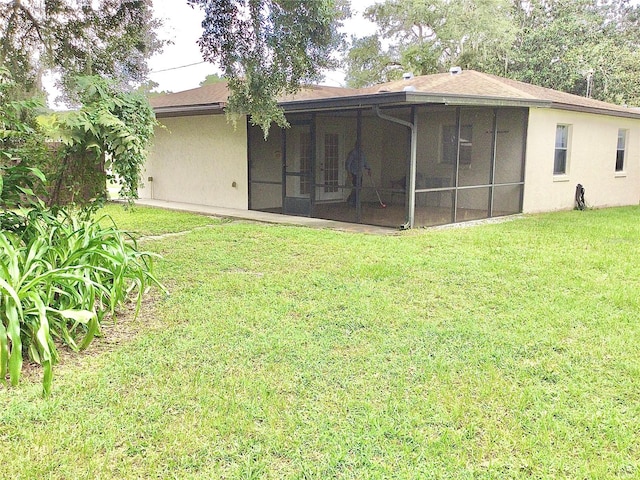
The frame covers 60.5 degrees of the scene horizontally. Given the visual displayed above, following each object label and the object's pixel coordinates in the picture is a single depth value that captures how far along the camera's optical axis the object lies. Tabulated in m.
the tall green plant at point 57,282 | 3.29
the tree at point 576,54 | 23.81
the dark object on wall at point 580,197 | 12.86
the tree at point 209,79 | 36.77
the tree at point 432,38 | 23.72
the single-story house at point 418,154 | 11.27
